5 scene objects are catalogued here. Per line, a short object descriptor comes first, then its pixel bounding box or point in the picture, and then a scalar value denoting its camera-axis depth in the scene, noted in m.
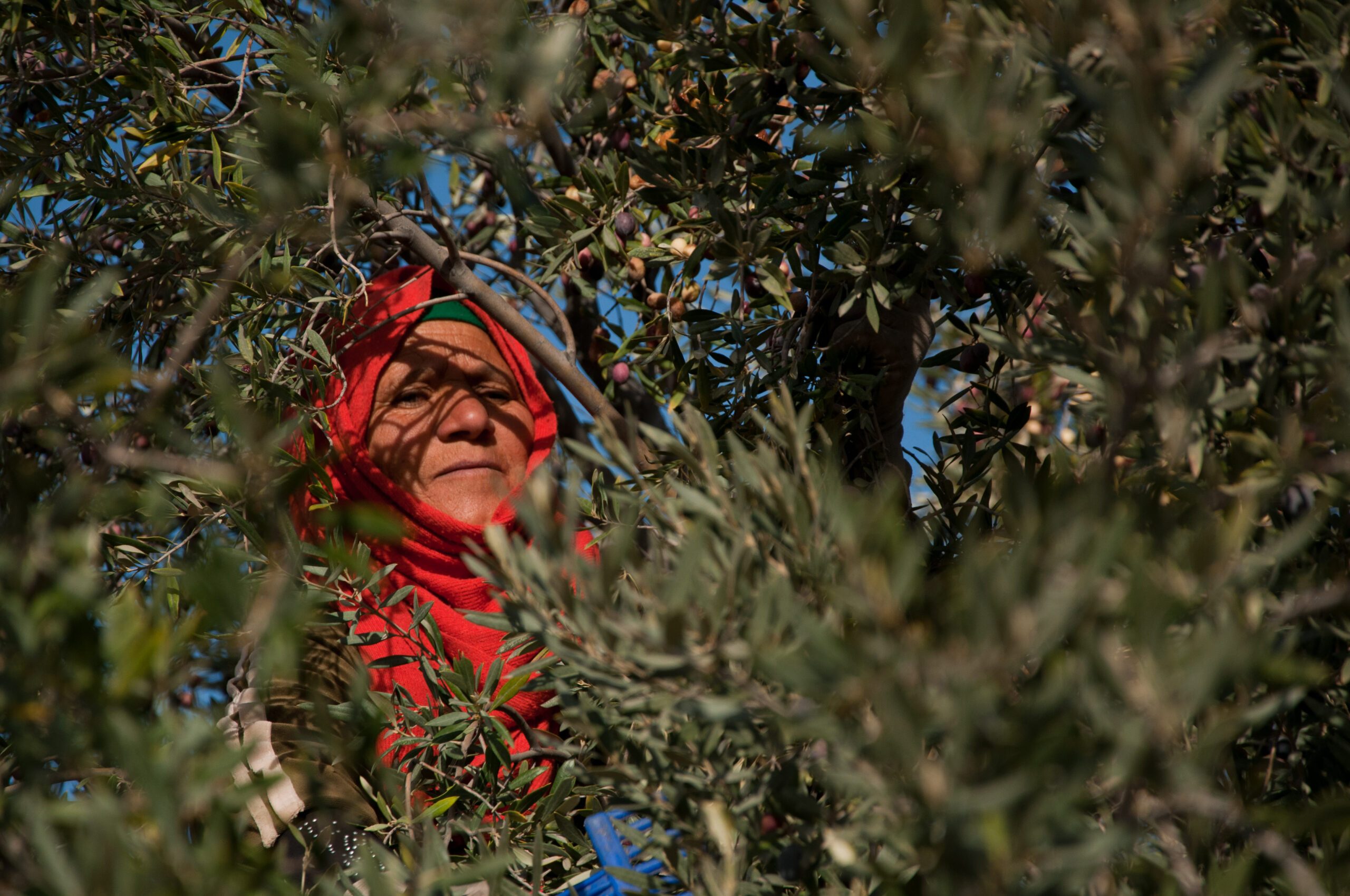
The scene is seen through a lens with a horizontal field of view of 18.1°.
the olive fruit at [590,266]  3.31
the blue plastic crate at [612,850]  2.96
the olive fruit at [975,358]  3.14
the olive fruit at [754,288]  3.19
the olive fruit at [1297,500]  2.70
